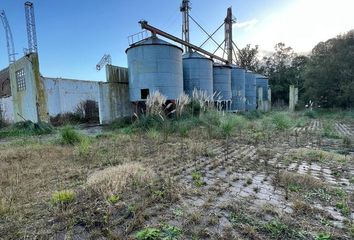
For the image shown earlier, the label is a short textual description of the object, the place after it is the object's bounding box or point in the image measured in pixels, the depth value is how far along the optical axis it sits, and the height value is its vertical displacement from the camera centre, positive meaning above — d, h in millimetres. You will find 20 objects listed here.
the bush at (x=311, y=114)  14758 -1208
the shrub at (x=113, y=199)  2209 -984
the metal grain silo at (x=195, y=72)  12719 +1638
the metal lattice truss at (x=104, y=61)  13278 +2650
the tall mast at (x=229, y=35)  23672 +7026
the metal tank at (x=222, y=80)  15227 +1365
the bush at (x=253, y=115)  13355 -1046
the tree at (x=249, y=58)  33656 +6300
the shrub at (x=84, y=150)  4348 -929
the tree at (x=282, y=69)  30203 +4147
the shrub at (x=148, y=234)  1668 -1025
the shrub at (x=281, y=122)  8008 -909
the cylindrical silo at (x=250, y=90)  20220 +793
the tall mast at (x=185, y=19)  21078 +7868
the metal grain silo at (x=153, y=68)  10250 +1611
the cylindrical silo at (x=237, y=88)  17609 +890
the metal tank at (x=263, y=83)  23739 +1658
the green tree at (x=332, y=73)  15898 +1798
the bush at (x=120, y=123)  9955 -980
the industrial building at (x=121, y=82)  10258 +1146
